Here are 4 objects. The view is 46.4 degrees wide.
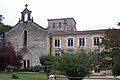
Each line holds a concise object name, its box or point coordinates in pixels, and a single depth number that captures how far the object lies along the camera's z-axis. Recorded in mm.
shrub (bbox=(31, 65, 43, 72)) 25963
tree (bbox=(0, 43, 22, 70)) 22733
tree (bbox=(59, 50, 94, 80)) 11760
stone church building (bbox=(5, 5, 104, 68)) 27548
